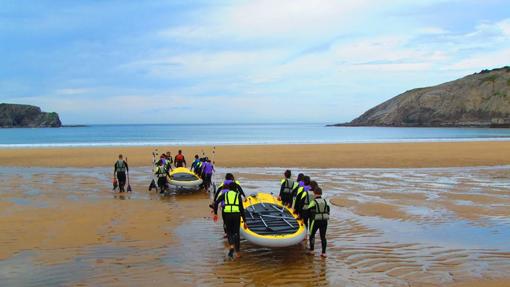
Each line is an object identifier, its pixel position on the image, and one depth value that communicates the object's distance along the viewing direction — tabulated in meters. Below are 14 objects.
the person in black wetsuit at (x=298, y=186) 10.95
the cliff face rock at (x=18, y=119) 196.50
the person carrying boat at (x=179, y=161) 19.97
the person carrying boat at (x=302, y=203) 10.14
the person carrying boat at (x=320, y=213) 9.07
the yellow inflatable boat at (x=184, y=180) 16.95
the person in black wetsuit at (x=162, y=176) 16.91
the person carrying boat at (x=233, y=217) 8.98
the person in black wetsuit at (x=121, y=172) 17.33
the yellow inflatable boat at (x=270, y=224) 8.87
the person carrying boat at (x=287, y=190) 11.38
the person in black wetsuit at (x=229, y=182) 9.93
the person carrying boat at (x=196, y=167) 18.36
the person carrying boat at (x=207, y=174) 17.45
